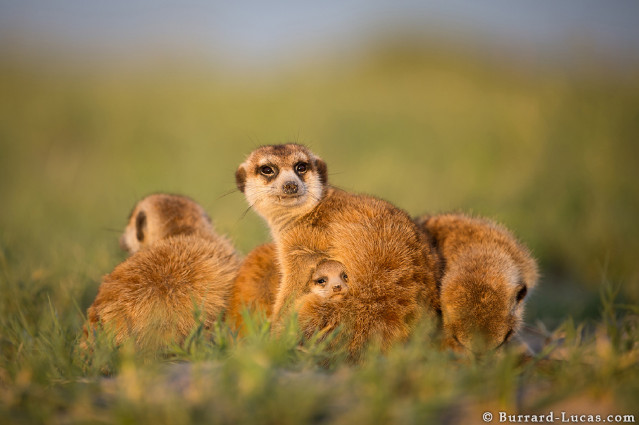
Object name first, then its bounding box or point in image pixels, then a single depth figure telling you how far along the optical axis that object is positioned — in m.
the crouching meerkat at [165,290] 6.87
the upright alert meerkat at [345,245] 6.25
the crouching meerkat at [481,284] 5.98
